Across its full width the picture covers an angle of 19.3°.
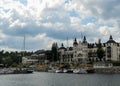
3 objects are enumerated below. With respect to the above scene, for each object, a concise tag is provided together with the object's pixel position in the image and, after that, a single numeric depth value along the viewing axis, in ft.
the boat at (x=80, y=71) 594.73
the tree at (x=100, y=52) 644.27
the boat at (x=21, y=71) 571.44
